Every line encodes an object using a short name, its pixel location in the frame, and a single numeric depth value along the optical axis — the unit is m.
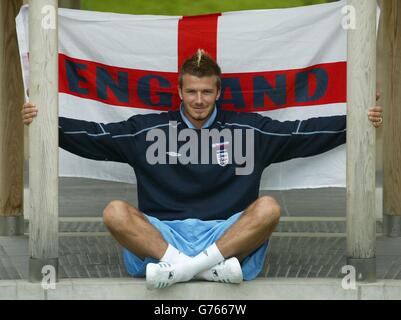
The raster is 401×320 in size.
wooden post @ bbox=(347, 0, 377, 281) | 6.81
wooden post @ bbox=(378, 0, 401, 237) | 9.06
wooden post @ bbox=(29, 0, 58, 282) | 6.77
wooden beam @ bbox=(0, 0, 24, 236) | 8.97
